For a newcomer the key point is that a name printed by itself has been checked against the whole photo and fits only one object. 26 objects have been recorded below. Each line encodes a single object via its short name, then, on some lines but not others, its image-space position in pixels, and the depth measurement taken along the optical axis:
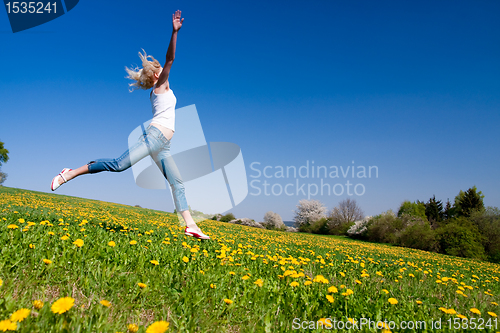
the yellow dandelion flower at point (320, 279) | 2.79
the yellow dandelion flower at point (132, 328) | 1.61
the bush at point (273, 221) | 52.72
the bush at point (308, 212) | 60.20
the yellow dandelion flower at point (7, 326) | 1.26
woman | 4.06
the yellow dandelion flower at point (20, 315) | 1.38
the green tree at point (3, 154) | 49.45
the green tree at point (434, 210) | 58.31
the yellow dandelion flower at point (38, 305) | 1.62
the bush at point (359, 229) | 42.59
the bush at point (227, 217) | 50.34
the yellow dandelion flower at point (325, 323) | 2.05
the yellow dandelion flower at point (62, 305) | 1.48
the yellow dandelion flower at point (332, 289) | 2.58
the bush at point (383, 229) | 36.59
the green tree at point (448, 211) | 58.29
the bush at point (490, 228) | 25.50
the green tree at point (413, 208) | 54.26
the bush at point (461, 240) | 24.39
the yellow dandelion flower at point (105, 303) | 1.76
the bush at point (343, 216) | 49.94
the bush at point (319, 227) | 52.32
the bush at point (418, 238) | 27.70
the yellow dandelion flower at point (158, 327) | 1.48
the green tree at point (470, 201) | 49.09
